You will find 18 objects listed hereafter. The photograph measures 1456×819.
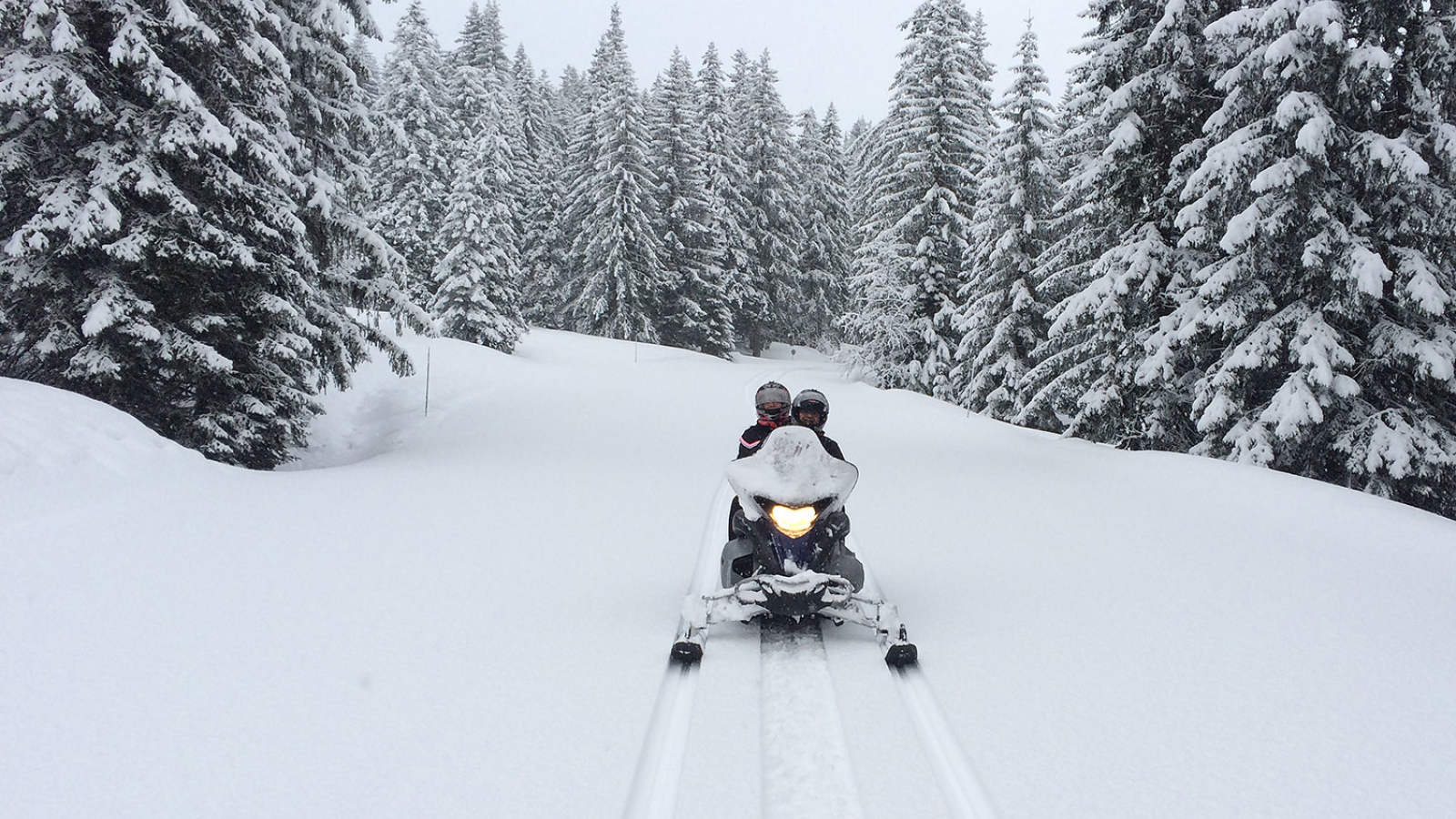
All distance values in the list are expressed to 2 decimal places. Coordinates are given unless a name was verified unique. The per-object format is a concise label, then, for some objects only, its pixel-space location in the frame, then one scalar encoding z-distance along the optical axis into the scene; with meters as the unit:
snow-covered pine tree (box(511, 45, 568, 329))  46.25
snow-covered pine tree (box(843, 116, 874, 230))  41.69
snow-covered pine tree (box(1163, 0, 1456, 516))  11.17
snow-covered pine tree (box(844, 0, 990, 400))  28.73
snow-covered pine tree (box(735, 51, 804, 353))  46.44
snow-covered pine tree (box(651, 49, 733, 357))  43.12
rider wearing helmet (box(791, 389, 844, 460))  6.71
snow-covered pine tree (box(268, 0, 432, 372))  12.91
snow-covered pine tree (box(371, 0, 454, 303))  35.50
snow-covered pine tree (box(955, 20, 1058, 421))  23.86
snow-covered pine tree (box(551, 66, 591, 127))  51.71
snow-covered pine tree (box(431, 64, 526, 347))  32.81
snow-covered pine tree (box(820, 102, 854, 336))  52.74
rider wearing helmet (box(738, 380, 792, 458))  6.95
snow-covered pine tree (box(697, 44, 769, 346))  44.25
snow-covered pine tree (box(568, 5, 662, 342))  39.44
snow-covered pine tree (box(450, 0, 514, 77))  42.47
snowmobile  5.51
